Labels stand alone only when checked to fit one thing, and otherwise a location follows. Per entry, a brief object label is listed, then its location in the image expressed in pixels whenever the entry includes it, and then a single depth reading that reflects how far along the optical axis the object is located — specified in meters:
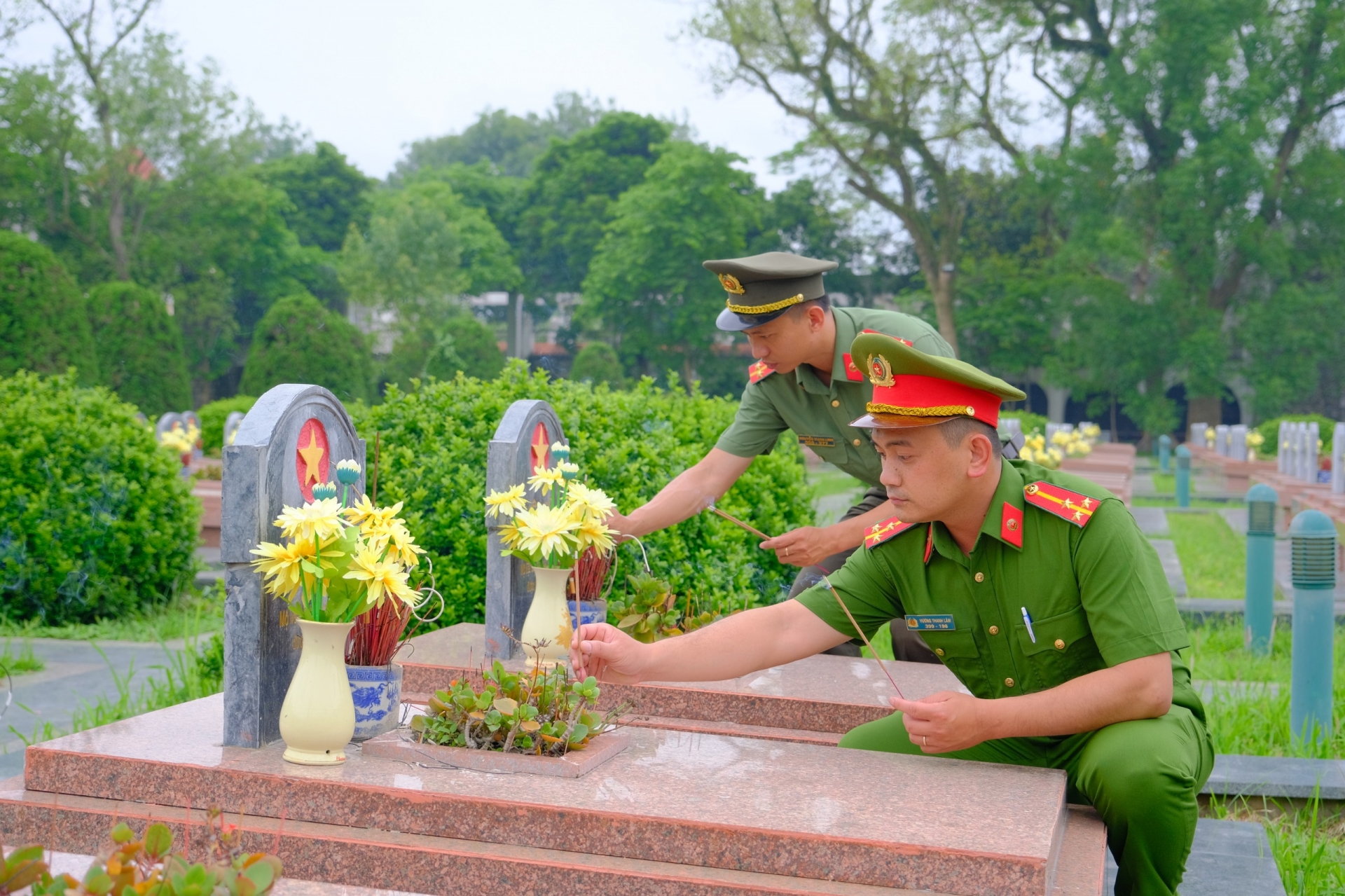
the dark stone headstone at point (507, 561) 4.20
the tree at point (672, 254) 41.12
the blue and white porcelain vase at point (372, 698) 3.15
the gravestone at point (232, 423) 14.37
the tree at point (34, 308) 18.64
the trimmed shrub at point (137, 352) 26.22
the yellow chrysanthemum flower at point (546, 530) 3.91
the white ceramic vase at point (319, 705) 2.87
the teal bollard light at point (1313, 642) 5.08
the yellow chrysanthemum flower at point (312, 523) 2.86
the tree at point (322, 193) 50.78
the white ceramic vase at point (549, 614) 4.05
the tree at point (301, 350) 23.17
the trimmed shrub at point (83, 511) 7.17
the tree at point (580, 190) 49.56
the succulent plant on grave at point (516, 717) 2.97
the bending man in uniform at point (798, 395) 4.23
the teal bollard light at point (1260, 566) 7.15
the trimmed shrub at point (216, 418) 18.53
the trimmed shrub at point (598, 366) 36.34
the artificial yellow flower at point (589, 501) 4.06
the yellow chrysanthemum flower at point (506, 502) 4.08
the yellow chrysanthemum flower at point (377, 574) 2.89
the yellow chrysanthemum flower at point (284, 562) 2.86
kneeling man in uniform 2.85
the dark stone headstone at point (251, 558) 3.01
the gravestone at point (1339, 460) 14.30
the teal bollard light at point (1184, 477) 18.72
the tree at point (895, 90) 30.14
